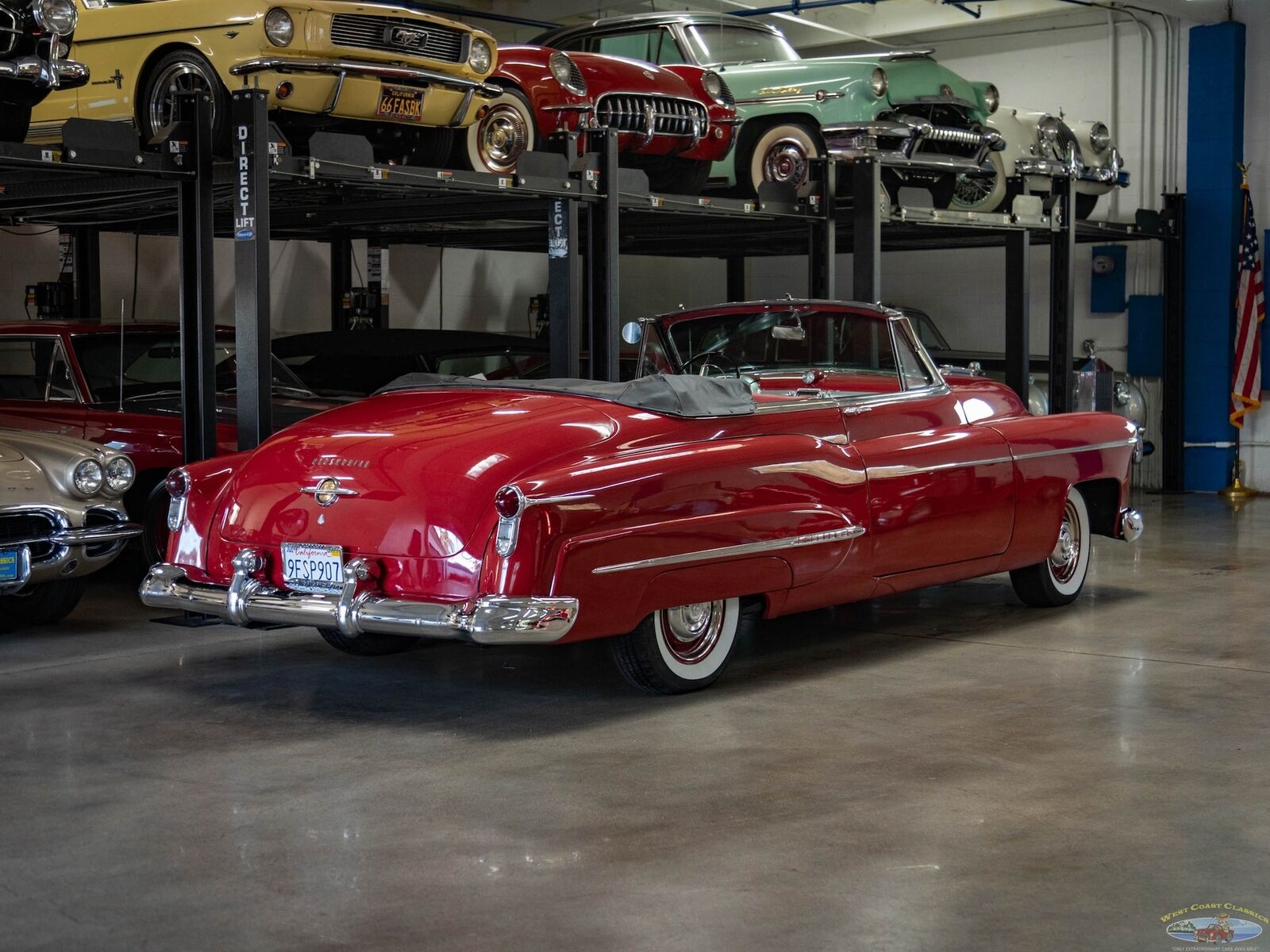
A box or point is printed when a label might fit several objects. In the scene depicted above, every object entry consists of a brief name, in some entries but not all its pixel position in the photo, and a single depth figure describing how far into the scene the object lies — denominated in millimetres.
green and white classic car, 10414
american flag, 13938
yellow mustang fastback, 7492
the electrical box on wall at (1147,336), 14648
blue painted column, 14031
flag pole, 13797
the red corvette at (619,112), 8898
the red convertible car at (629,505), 4895
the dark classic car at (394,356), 10734
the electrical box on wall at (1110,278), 14953
